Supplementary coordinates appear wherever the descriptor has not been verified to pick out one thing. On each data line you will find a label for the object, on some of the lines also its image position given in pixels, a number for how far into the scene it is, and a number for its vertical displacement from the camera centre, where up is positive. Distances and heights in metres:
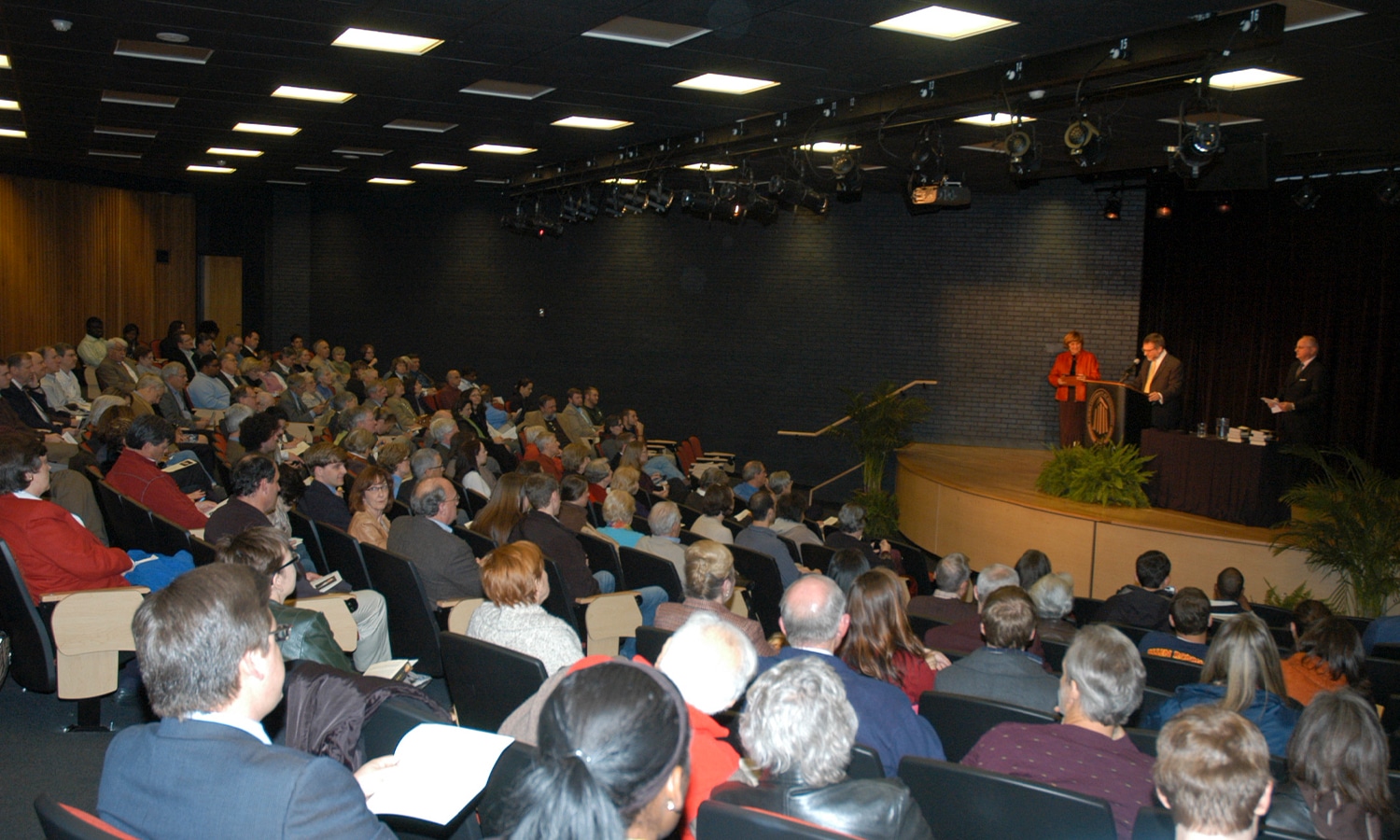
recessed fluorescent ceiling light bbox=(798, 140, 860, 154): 10.08 +1.76
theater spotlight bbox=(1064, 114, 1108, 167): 6.43 +1.20
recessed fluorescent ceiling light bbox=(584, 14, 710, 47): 6.16 +1.75
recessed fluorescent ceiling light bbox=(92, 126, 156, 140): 10.89 +1.83
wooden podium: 9.06 -0.73
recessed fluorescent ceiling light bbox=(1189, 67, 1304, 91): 6.89 +1.77
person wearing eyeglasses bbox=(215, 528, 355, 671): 2.93 -0.90
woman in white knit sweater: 3.39 -1.01
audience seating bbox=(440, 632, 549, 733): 2.88 -1.08
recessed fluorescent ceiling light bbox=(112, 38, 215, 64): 7.11 +1.76
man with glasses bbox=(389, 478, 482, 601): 4.79 -1.13
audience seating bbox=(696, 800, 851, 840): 1.75 -0.89
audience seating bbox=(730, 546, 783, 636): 5.66 -1.45
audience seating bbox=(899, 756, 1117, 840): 2.16 -1.05
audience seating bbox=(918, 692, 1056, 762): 2.95 -1.15
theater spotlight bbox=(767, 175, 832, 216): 9.28 +1.18
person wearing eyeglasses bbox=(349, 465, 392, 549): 5.20 -1.02
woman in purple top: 2.51 -1.05
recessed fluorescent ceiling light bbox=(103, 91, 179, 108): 9.02 +1.81
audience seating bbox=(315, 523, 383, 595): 4.70 -1.17
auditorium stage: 7.74 -1.69
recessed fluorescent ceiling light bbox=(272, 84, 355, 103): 8.54 +1.80
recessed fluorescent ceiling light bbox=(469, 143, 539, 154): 11.26 +1.82
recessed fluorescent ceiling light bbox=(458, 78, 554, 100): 8.09 +1.79
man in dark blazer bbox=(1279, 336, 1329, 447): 8.61 -0.52
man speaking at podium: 9.23 -0.44
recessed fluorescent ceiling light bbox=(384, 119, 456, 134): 10.05 +1.82
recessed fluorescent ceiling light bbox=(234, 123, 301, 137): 10.55 +1.84
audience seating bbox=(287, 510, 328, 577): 5.18 -1.18
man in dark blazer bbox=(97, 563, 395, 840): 1.61 -0.73
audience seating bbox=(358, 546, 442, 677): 4.30 -1.29
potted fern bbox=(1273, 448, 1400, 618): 7.15 -1.40
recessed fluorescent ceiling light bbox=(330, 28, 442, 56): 6.72 +1.79
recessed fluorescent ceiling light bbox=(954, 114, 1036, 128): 8.46 +1.74
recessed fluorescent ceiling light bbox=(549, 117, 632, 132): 9.39 +1.78
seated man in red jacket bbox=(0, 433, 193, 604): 4.04 -0.96
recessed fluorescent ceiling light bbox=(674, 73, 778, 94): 7.47 +1.75
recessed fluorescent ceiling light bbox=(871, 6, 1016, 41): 5.71 +1.73
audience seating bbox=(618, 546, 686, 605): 5.17 -1.32
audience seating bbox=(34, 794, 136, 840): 1.50 -0.78
